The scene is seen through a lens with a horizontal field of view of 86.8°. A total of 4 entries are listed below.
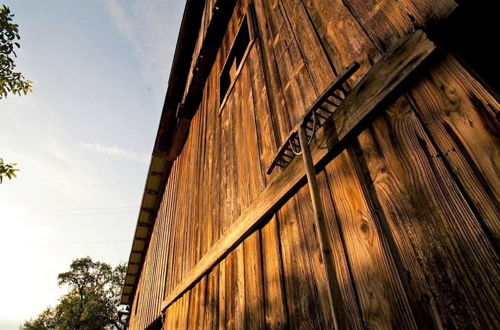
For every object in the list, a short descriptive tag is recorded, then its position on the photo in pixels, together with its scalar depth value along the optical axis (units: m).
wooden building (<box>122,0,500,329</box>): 0.73
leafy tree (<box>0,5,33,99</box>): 4.86
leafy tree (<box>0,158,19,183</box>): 4.38
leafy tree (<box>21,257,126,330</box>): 25.06
